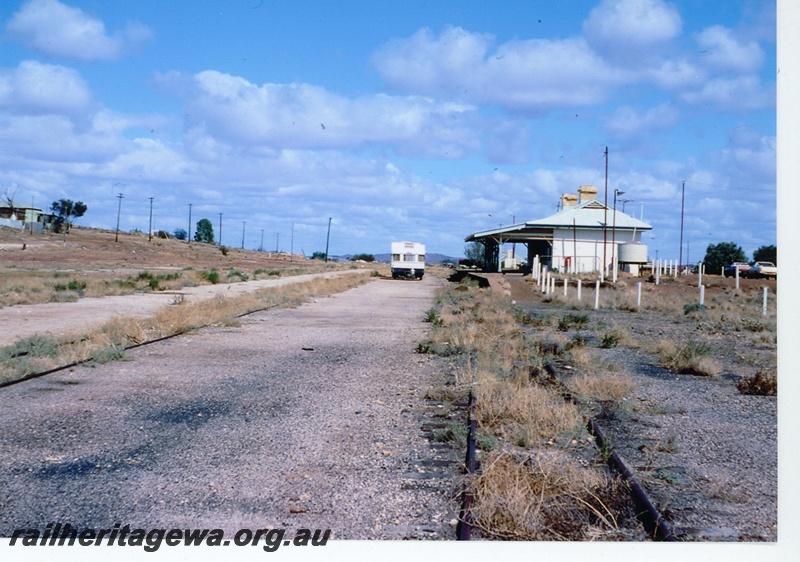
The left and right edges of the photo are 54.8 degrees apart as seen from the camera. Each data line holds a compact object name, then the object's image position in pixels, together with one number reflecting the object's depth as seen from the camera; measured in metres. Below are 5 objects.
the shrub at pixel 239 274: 53.45
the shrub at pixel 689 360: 12.45
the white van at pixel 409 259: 62.56
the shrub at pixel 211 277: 46.42
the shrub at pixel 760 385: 10.60
